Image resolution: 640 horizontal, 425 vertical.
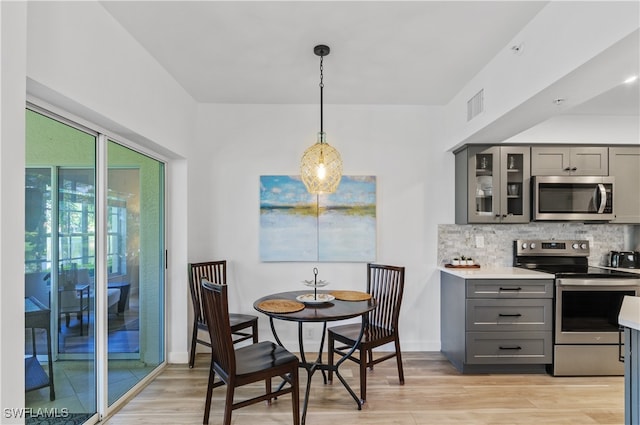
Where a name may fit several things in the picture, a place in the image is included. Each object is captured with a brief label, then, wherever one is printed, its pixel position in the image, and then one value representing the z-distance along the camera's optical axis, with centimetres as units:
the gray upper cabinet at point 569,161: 365
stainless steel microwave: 359
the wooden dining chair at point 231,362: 217
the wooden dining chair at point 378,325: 283
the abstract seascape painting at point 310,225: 388
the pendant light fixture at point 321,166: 270
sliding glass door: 194
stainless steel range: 320
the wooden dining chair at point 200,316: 330
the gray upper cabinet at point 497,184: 363
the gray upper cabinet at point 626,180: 367
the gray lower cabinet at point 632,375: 171
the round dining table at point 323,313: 247
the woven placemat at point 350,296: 297
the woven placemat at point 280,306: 259
